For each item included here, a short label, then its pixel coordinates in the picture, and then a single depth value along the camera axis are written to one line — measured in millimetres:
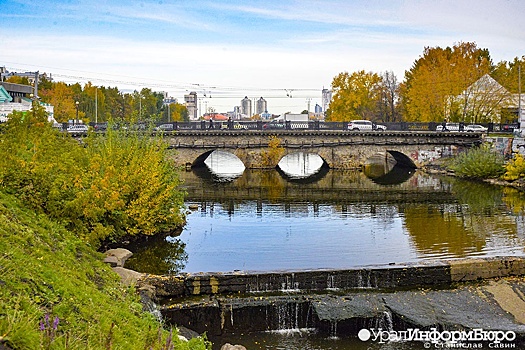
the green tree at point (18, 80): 97850
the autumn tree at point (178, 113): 143412
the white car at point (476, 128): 57125
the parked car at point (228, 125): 58750
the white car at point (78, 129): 54412
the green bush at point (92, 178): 18719
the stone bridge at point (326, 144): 57188
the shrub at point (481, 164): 47094
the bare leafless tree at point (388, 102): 91875
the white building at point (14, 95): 48719
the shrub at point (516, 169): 43719
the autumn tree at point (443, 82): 68812
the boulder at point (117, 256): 19181
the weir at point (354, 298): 15945
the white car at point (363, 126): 58791
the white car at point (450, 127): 57656
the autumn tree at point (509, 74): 70625
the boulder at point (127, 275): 16466
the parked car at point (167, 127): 58238
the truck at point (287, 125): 58500
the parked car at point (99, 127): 56188
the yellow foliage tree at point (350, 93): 82812
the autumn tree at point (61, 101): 83438
